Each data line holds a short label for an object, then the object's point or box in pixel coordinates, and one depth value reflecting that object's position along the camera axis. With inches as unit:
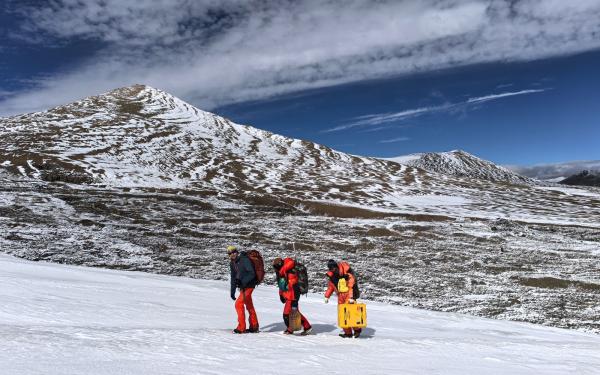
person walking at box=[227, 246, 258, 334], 605.0
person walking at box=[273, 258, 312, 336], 621.3
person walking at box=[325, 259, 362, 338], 645.9
